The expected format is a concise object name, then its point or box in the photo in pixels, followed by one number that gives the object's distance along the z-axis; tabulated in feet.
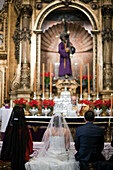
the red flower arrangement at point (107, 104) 30.26
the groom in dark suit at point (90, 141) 15.75
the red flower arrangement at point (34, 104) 30.17
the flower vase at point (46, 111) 29.84
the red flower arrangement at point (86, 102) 29.78
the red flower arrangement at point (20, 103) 31.60
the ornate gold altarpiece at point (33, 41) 37.65
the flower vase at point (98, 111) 30.12
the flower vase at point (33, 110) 30.17
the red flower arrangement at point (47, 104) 29.92
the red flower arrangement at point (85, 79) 38.08
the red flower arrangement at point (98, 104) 30.19
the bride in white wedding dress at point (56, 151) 16.08
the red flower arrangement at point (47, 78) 38.09
